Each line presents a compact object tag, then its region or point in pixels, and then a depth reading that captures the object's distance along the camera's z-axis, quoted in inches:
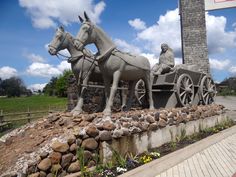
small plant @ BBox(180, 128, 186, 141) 173.0
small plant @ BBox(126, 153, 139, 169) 120.1
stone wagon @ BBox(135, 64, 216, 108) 198.0
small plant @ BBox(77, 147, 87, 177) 109.7
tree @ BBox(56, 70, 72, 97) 1029.7
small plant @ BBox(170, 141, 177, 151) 150.1
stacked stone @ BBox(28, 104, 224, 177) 105.0
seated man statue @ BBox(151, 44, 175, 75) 204.1
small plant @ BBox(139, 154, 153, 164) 126.1
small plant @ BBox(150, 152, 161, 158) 134.7
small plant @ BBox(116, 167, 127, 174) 112.2
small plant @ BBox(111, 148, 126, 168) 119.5
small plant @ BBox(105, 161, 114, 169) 116.8
